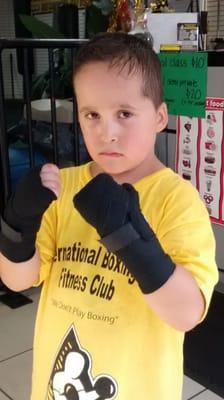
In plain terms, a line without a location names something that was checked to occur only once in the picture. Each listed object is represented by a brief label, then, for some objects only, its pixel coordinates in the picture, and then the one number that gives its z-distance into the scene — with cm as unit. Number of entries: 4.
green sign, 157
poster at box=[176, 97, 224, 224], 156
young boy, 61
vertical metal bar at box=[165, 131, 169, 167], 176
